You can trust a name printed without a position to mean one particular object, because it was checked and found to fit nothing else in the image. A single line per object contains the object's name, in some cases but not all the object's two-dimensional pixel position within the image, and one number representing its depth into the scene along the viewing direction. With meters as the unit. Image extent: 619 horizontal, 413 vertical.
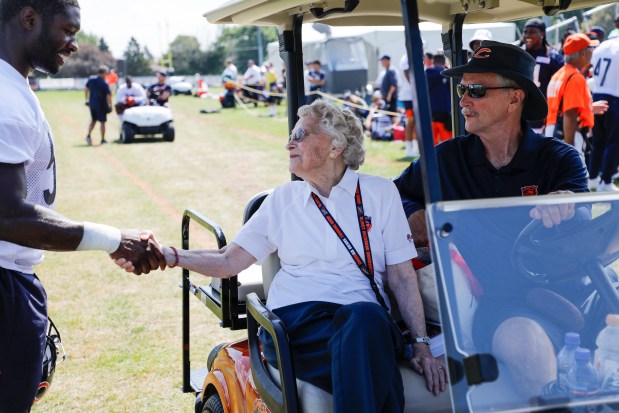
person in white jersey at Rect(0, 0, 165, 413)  2.28
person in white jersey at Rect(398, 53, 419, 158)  12.60
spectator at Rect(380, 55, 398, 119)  16.33
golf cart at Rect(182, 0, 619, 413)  1.81
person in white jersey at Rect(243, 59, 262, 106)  28.81
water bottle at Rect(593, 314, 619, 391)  1.89
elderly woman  2.47
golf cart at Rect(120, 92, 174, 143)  17.64
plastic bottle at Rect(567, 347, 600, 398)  1.84
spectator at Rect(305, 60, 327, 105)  21.55
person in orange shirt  7.42
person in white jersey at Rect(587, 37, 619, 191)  8.00
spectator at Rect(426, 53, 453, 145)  9.40
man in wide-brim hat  2.96
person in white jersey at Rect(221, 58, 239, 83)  30.50
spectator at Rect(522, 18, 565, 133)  7.74
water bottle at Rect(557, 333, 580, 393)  1.86
